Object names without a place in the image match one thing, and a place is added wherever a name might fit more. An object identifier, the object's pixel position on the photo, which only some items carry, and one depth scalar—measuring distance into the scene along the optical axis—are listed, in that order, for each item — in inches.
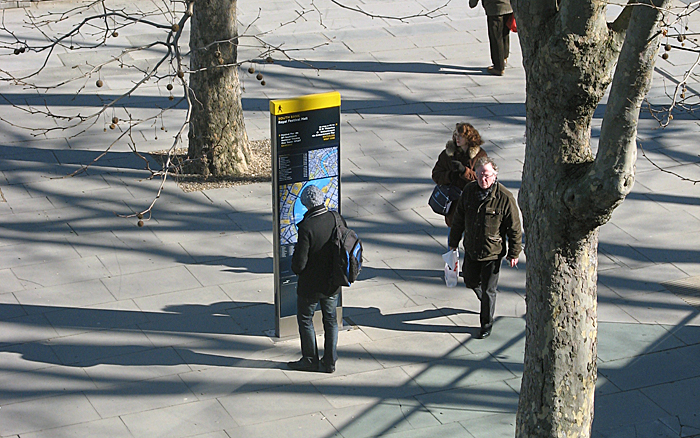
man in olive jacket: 633.6
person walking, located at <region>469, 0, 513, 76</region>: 1110.4
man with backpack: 590.6
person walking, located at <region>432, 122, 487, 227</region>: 685.3
